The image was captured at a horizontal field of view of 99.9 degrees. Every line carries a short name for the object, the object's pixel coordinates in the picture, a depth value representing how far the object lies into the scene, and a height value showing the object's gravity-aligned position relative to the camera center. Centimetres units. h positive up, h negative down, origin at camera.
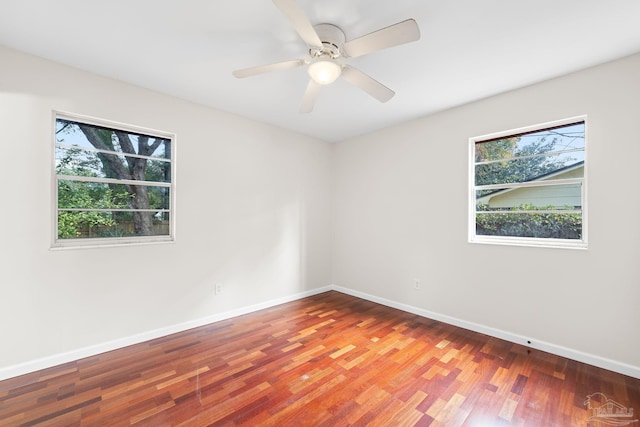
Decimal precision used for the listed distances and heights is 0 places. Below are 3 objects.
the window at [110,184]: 240 +26
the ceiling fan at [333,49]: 143 +101
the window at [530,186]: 251 +27
